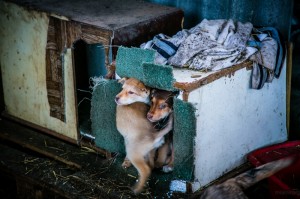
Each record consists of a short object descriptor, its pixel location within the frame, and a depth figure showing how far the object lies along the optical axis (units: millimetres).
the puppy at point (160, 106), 5094
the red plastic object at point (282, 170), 4762
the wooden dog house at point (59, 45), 5691
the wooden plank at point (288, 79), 5793
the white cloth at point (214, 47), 5133
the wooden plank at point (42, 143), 6105
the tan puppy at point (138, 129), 5168
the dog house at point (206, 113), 4863
